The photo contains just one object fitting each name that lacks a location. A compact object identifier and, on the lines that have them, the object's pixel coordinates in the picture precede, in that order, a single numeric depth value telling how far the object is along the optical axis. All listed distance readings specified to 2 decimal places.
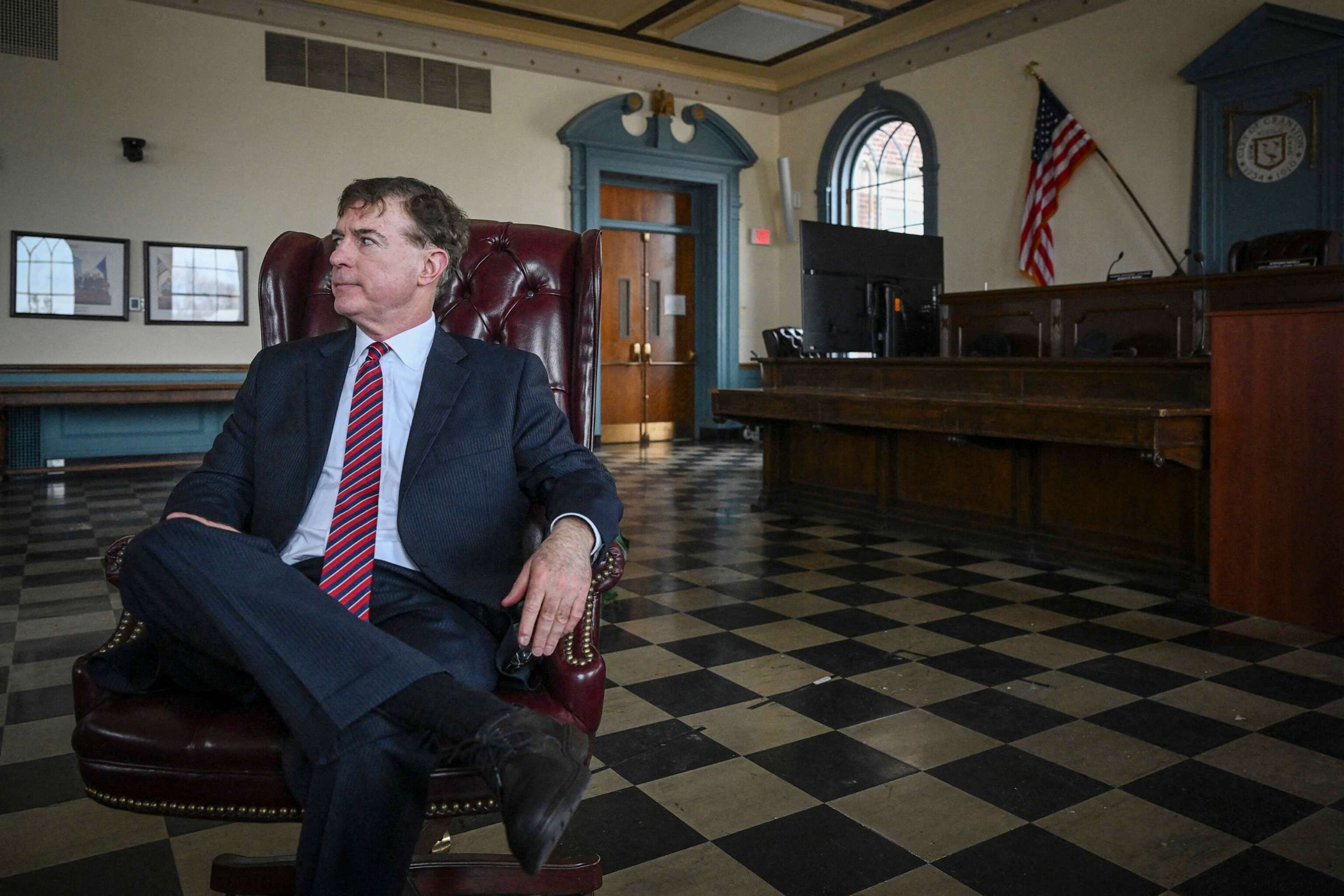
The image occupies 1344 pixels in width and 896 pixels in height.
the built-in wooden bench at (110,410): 7.11
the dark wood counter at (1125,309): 5.32
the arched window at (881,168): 9.08
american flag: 7.65
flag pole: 7.03
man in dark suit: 1.21
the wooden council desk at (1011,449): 3.81
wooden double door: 10.22
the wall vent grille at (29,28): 7.07
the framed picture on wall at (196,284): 7.77
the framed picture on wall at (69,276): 7.30
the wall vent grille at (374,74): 8.11
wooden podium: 3.19
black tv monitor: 5.46
